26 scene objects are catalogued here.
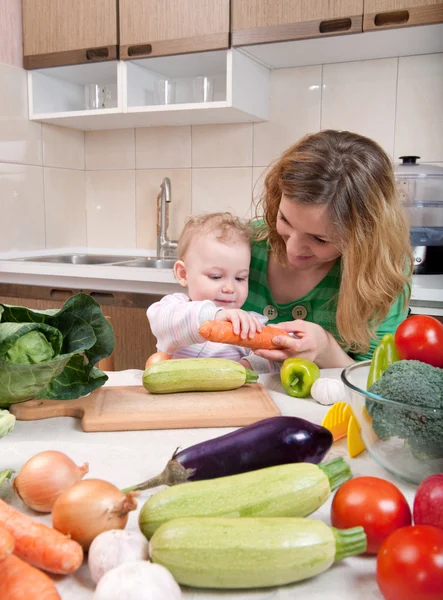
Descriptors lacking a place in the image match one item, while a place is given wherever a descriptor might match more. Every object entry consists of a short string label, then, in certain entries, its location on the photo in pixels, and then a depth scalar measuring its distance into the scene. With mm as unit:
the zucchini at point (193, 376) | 1018
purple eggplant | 625
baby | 1262
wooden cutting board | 895
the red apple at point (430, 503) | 521
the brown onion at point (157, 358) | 1158
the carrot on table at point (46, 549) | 499
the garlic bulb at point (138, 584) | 425
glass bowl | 617
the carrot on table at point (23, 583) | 446
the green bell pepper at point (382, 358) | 824
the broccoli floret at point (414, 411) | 616
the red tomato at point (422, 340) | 773
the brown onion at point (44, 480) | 618
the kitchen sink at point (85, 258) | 2881
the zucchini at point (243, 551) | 468
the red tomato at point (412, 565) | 442
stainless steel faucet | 2783
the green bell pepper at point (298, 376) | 1040
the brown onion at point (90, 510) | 532
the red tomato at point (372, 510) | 535
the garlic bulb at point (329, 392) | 990
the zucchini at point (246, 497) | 525
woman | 1221
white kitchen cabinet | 2414
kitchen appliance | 2201
